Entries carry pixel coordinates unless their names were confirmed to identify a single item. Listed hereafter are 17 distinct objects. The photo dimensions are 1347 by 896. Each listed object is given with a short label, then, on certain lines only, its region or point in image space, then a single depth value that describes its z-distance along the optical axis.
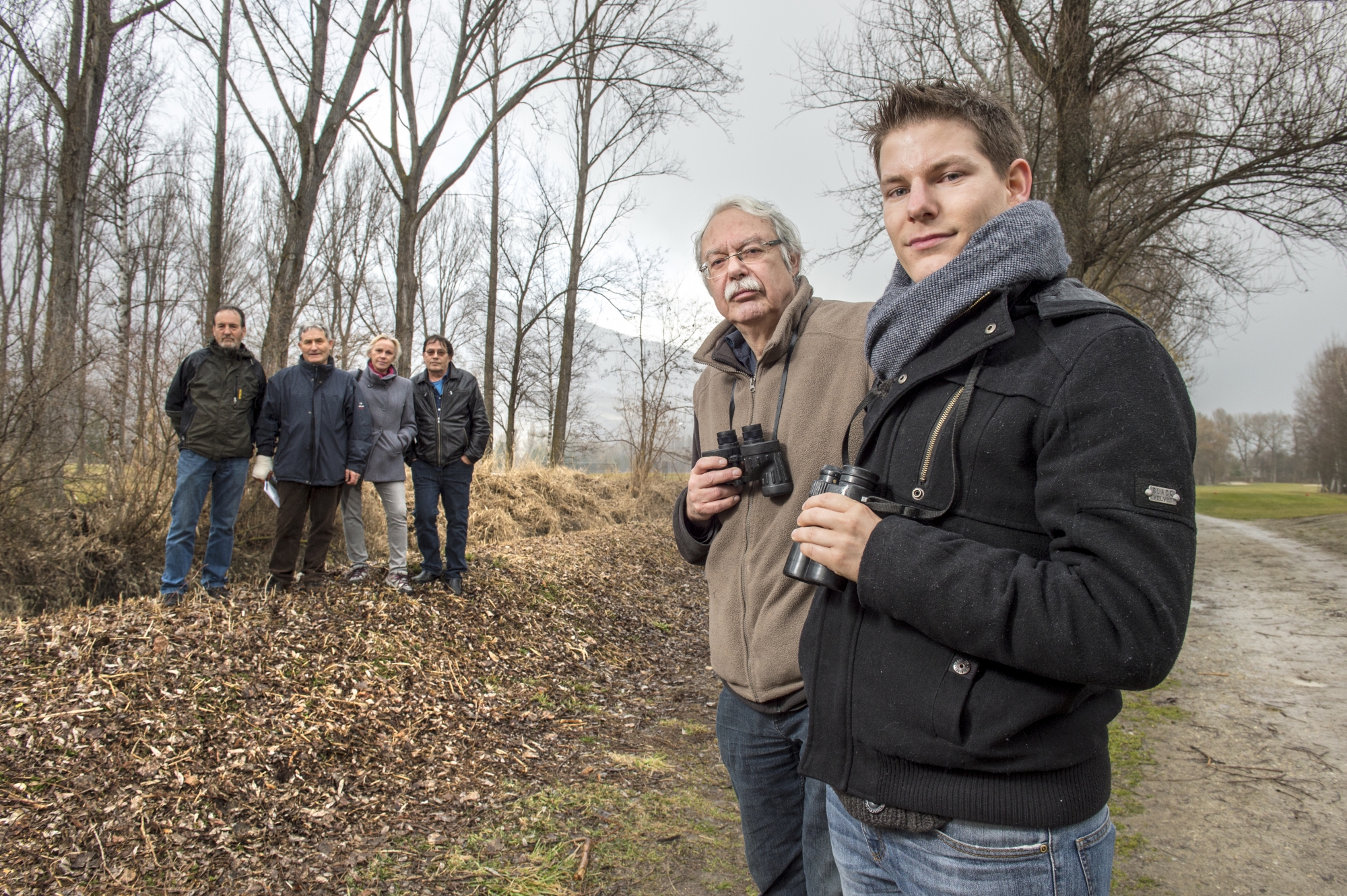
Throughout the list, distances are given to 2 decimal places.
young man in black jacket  0.95
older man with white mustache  1.88
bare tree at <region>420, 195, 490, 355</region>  27.20
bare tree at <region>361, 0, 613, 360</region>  9.83
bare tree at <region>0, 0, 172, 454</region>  7.80
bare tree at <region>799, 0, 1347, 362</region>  9.30
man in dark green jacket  5.80
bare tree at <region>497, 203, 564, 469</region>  18.56
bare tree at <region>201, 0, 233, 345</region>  9.88
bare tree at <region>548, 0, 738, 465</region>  10.84
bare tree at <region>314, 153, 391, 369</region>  22.09
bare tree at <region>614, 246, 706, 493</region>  14.69
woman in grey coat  6.52
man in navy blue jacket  6.11
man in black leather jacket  6.79
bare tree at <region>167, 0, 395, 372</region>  7.99
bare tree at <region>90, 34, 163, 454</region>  6.84
